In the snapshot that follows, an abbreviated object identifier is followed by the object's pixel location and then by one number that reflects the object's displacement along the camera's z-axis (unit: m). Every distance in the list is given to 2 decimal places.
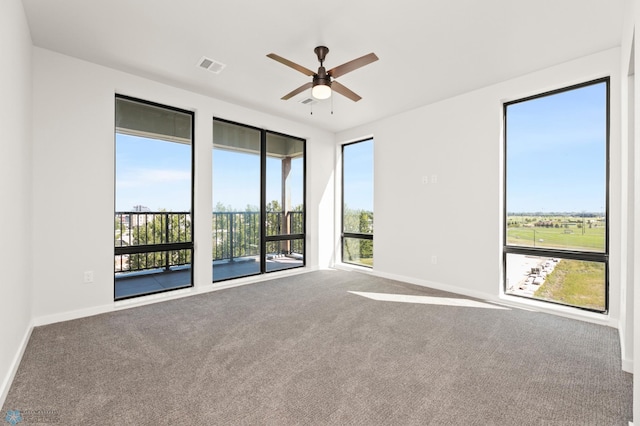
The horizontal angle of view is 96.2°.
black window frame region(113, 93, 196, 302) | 3.51
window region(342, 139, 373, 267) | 5.51
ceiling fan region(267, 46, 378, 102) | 2.49
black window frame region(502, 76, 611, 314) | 3.03
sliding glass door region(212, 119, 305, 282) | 4.45
